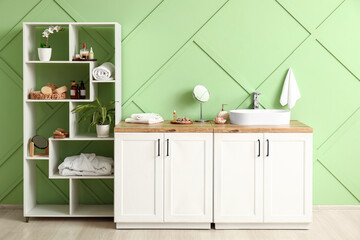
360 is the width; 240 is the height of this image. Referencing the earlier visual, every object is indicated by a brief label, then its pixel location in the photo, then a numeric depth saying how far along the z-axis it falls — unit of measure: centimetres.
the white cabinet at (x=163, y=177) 380
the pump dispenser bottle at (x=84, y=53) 399
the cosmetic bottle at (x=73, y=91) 405
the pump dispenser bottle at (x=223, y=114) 412
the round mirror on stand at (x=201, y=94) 416
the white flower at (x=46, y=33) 400
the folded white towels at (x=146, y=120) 397
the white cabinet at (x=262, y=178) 378
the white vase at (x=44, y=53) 399
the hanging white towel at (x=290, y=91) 420
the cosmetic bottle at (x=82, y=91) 407
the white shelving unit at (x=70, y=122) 397
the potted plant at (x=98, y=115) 402
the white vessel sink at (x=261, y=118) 388
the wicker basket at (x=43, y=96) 399
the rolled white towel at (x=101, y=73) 398
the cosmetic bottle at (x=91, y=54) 403
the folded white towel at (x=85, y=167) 401
